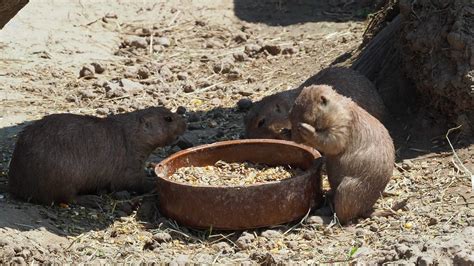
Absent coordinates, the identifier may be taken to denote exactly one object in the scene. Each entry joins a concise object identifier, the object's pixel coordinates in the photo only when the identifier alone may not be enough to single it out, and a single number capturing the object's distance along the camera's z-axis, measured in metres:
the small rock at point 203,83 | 12.14
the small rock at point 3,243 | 6.89
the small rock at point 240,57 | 12.97
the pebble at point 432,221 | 7.53
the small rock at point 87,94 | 11.66
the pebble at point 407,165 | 8.72
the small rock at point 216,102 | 11.36
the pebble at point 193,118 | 10.77
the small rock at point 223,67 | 12.59
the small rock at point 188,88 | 11.90
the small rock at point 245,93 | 11.61
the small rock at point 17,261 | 6.82
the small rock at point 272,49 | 13.10
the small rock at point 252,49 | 13.14
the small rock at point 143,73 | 12.38
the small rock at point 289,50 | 13.02
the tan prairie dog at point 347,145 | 7.80
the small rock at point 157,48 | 13.59
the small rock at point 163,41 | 13.75
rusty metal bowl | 7.48
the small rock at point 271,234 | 7.56
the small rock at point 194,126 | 10.49
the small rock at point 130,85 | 11.82
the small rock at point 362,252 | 7.07
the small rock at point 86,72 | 12.38
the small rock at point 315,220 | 7.75
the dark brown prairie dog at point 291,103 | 9.45
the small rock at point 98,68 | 12.55
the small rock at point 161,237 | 7.53
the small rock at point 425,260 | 6.68
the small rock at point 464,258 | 6.67
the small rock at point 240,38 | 13.77
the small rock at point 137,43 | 13.60
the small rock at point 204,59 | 13.12
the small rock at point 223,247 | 7.40
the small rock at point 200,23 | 14.50
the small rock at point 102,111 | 11.06
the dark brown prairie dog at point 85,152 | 8.07
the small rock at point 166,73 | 12.39
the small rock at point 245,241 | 7.41
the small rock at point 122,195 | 8.50
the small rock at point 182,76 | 12.34
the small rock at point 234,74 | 12.30
